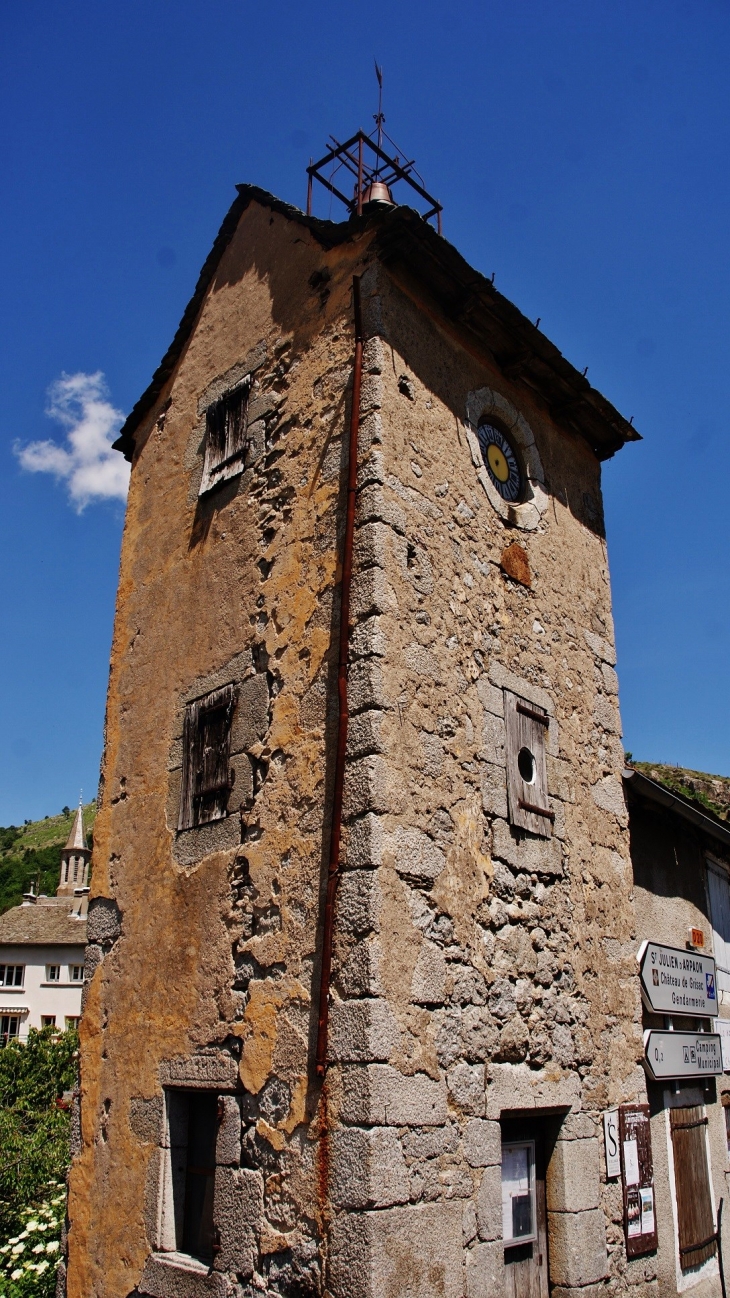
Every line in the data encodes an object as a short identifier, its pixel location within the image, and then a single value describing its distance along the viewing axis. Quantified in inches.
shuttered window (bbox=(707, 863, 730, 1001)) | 331.9
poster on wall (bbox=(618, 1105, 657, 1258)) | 233.7
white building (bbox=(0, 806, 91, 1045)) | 1453.0
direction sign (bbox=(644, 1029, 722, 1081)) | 257.4
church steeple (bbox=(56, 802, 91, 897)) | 2283.5
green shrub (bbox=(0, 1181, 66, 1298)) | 264.4
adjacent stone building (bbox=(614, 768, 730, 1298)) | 264.4
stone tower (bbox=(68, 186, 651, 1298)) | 177.0
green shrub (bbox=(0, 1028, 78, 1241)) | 340.5
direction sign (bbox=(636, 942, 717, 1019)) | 265.4
